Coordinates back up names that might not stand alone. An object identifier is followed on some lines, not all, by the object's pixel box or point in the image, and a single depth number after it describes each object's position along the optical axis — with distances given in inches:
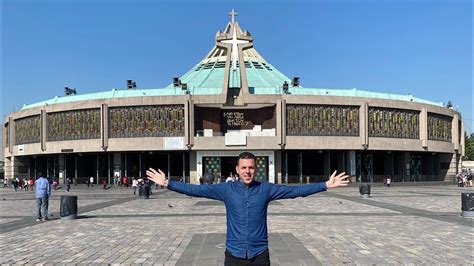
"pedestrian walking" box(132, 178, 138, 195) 1454.1
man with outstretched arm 188.2
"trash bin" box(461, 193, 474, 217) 660.7
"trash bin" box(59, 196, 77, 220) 664.4
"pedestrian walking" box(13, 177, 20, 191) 1921.8
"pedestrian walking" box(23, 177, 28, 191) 2058.9
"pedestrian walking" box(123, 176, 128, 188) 2074.3
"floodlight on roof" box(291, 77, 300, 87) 2482.0
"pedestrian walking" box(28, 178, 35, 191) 2118.1
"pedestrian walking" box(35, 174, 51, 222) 669.3
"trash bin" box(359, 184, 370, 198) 1167.3
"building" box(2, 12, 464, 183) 2182.6
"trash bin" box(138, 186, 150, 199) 1217.2
